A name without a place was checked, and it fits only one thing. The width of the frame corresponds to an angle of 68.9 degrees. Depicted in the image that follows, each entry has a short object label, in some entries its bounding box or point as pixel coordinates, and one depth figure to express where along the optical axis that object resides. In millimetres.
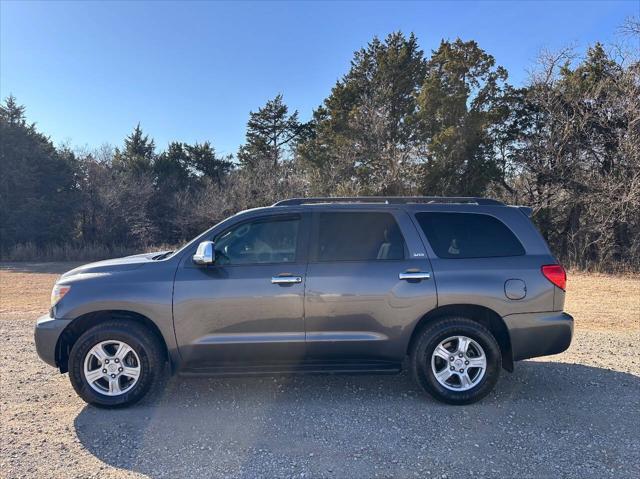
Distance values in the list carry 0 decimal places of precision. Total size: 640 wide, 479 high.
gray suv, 4371
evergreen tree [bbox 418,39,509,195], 22875
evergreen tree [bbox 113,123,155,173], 36906
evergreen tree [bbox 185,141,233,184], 41812
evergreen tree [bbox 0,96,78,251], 31156
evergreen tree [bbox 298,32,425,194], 24281
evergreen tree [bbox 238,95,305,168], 42781
